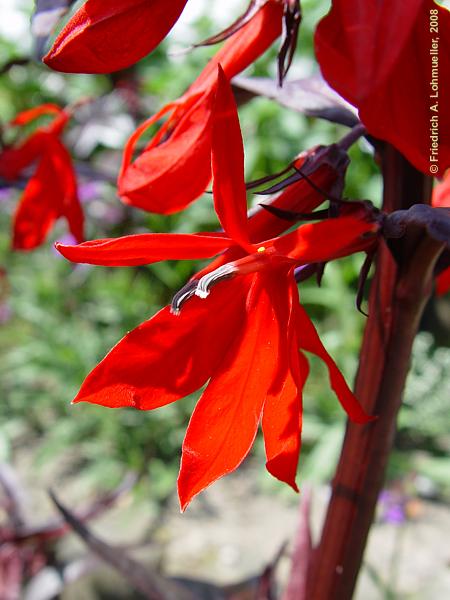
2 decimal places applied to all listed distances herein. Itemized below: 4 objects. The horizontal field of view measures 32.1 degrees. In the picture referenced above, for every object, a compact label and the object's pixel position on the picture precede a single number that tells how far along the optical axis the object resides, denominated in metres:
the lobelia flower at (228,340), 0.07
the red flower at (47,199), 0.11
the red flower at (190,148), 0.08
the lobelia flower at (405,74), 0.06
